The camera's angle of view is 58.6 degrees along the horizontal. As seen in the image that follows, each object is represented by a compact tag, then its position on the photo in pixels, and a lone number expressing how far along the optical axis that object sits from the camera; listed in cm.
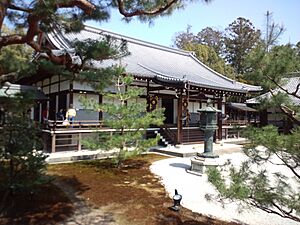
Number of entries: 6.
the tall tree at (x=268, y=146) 337
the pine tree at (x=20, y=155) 432
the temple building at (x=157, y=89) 1262
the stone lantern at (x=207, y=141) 849
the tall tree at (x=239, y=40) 4538
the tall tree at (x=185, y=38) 4582
